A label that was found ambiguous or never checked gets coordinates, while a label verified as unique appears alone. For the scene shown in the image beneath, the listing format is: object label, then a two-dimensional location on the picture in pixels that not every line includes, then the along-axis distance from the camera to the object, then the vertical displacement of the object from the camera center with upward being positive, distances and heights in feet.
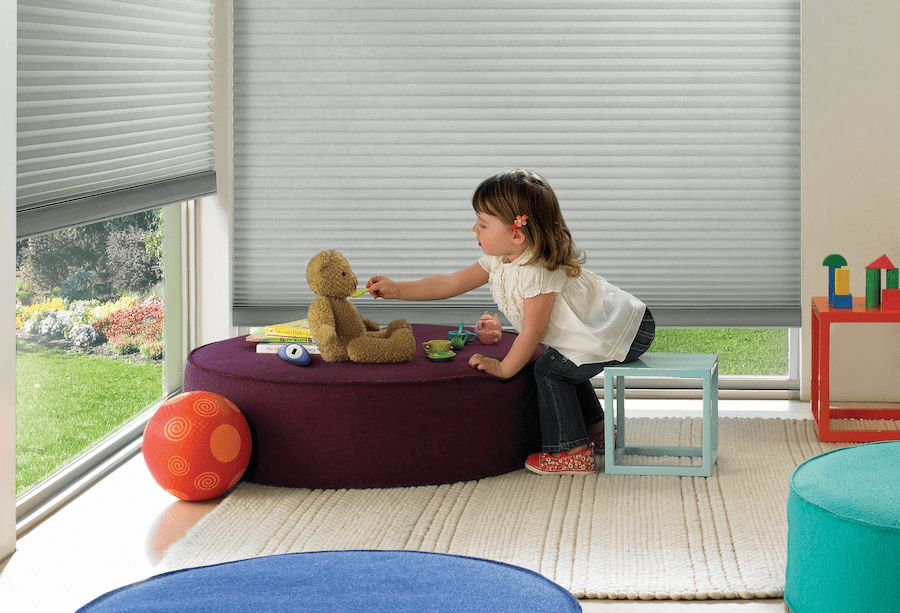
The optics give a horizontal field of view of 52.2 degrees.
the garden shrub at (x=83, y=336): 8.91 -0.38
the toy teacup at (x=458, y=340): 9.39 -0.46
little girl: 8.45 -0.17
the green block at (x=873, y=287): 9.69 +0.07
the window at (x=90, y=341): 8.30 -0.45
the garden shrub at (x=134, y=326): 9.64 -0.31
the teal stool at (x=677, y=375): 8.36 -0.89
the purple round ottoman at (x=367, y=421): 7.95 -1.10
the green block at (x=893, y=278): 9.77 +0.16
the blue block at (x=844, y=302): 9.70 -0.09
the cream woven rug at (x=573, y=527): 6.29 -1.81
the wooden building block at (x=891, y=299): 9.61 -0.06
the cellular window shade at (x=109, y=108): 7.48 +1.84
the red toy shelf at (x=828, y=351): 9.40 -0.61
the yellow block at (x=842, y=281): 9.73 +0.13
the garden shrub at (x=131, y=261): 9.67 +0.40
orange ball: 7.59 -1.24
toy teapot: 9.67 -0.37
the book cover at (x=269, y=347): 9.14 -0.50
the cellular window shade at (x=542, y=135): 11.28 +2.00
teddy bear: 8.52 -0.26
